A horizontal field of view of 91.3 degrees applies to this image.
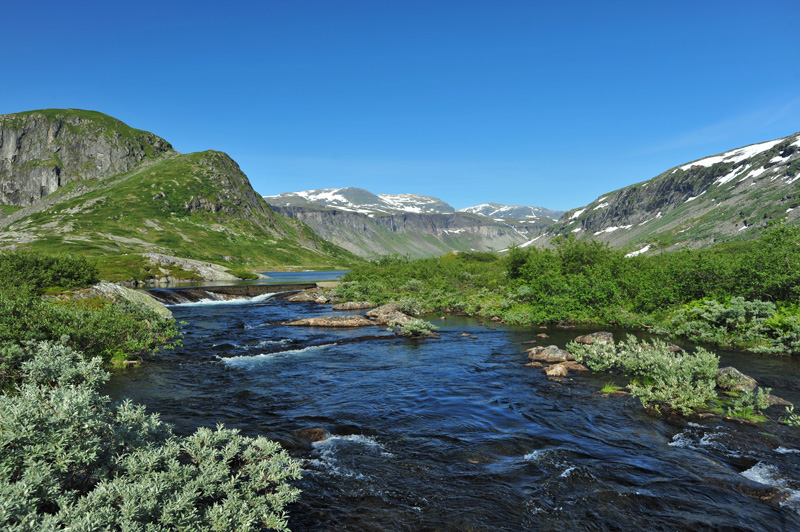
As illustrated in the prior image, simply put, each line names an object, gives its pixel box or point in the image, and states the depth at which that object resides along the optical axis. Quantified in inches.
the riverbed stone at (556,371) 807.7
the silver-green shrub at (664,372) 593.6
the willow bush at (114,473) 213.6
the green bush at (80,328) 605.6
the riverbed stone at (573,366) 840.3
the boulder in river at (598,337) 1023.0
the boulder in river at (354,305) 2018.3
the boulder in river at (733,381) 647.1
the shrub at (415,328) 1269.7
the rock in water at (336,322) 1489.9
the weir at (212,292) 2304.6
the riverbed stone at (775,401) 599.2
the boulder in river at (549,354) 913.9
